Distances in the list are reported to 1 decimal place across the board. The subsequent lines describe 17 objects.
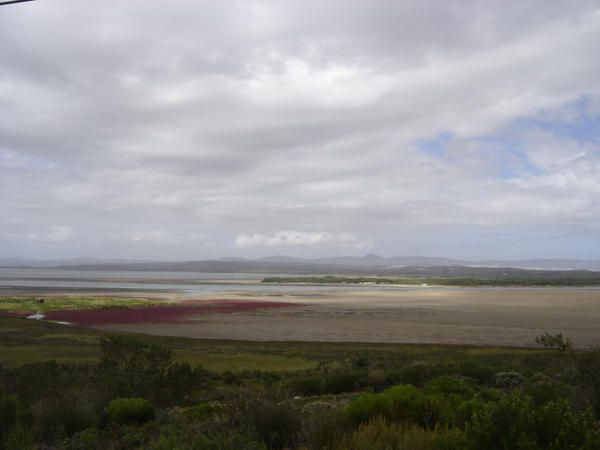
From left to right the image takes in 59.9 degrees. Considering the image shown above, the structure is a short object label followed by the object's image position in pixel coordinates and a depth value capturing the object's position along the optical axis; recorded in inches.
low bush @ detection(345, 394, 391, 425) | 263.0
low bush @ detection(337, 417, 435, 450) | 196.2
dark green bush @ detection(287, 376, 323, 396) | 529.0
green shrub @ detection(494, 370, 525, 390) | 523.2
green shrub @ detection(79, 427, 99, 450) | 291.6
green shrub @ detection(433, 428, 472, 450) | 179.5
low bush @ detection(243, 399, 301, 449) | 265.0
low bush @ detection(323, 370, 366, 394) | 526.6
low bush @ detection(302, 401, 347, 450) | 223.4
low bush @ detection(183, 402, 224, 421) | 363.3
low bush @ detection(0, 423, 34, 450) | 229.9
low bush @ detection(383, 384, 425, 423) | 279.9
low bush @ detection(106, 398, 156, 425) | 357.4
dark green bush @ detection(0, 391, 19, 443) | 298.4
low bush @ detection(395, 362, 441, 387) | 536.7
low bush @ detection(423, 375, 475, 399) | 384.5
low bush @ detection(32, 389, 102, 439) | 327.0
